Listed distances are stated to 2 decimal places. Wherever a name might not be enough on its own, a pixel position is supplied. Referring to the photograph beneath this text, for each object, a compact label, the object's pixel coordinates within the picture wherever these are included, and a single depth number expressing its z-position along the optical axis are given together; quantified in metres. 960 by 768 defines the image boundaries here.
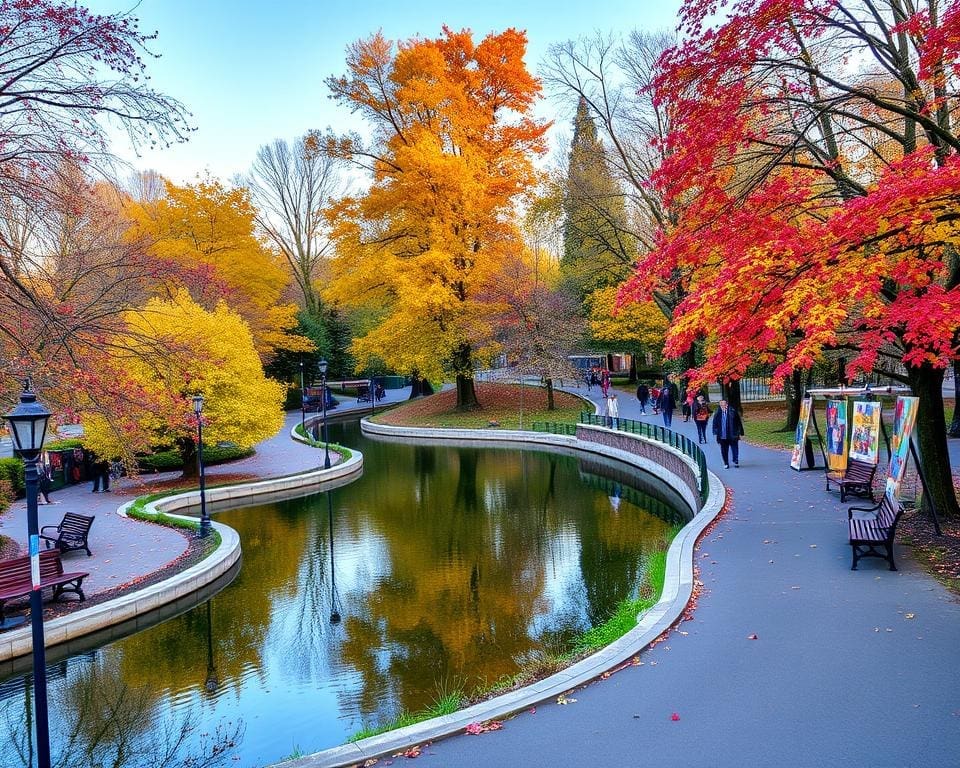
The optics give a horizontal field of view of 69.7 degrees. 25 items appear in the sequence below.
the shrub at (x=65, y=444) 23.73
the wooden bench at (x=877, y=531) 9.40
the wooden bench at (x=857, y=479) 13.38
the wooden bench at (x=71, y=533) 13.66
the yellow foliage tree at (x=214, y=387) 20.17
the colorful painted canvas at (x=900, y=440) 10.53
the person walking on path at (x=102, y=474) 22.19
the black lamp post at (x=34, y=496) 6.23
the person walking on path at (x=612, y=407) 28.78
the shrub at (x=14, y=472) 19.58
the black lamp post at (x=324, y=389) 24.47
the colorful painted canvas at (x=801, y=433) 16.75
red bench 10.15
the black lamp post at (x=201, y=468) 15.45
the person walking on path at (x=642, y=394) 34.06
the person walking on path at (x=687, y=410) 28.98
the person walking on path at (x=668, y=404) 26.78
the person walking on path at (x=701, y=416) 21.45
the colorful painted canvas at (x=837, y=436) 14.90
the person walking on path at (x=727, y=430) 18.45
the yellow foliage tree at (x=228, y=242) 39.78
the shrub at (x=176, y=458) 25.84
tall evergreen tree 28.56
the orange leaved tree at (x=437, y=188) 32.69
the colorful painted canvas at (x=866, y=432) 13.15
